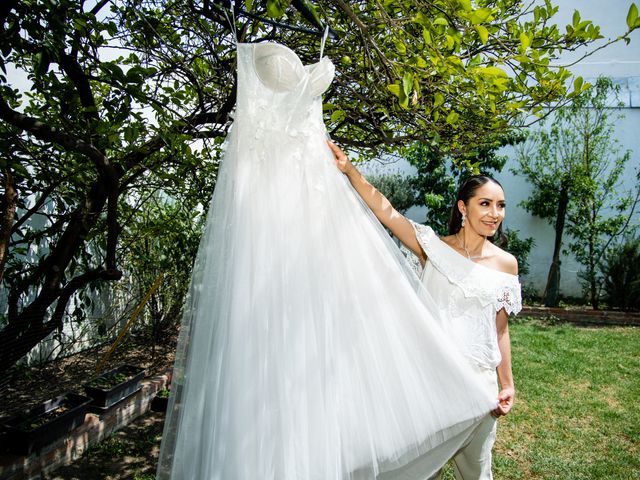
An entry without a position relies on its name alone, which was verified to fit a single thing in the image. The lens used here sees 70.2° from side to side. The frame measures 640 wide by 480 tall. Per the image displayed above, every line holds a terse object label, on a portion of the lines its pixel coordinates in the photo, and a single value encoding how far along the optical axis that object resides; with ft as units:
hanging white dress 4.39
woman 6.03
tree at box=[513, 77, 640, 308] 28.68
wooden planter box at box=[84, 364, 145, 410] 11.10
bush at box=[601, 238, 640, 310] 26.86
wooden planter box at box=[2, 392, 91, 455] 8.60
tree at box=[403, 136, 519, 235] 31.63
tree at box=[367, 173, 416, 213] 35.55
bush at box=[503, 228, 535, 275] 32.76
